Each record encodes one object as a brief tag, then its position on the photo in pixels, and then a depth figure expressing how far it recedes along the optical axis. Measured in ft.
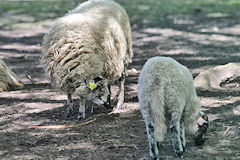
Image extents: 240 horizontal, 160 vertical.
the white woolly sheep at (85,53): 37.04
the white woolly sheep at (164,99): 27.55
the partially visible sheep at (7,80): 51.44
